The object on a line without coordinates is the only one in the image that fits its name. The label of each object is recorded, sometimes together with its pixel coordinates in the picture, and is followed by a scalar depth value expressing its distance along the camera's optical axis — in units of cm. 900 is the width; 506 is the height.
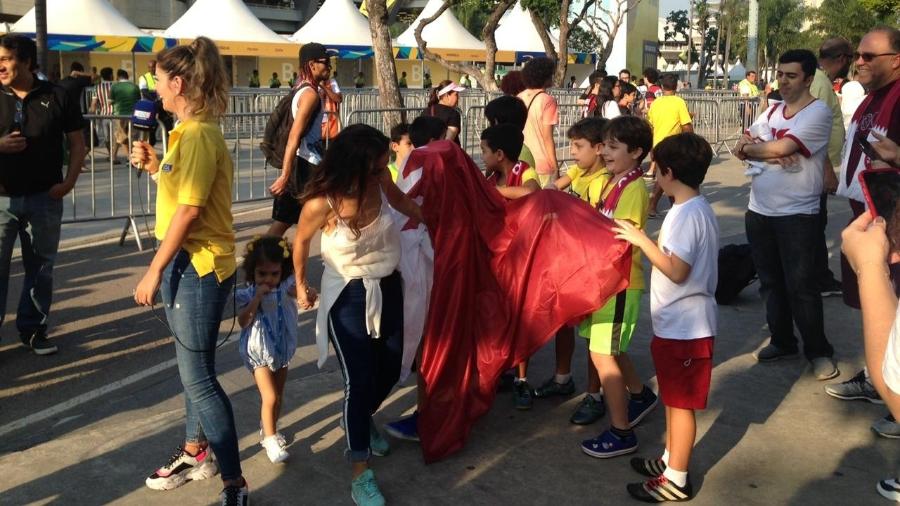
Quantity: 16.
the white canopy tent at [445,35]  3316
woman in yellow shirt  356
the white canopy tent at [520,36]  3781
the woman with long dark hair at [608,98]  1388
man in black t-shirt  559
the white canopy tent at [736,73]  7756
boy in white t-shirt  392
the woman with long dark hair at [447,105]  707
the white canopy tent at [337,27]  3019
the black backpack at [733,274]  726
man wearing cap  715
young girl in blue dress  425
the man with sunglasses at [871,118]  491
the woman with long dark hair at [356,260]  372
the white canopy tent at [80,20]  2173
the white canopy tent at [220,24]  2636
